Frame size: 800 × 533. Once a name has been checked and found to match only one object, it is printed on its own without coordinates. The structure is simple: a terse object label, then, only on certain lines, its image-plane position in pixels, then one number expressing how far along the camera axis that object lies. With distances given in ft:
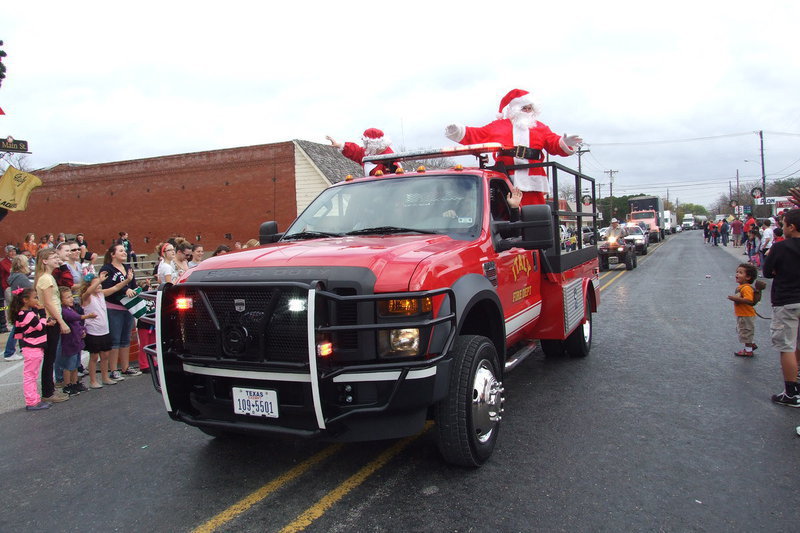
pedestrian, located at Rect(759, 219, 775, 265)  52.65
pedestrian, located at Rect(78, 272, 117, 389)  22.30
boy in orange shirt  22.66
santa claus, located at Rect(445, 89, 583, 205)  21.75
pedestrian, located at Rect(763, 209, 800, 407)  16.88
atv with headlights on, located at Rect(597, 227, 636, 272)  68.44
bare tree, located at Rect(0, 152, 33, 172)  141.08
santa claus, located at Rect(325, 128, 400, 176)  24.84
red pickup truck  10.85
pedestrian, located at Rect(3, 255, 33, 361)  24.09
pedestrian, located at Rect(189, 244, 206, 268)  30.36
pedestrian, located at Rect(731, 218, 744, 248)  111.57
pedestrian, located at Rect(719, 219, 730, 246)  126.34
